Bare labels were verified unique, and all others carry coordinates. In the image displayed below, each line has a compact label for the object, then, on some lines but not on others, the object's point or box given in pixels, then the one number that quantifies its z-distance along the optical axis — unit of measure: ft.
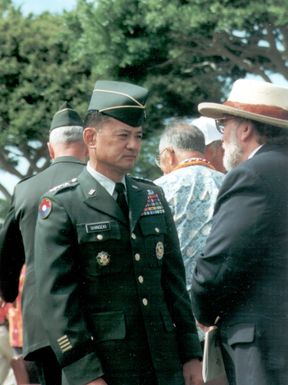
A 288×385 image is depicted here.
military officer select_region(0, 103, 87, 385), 25.79
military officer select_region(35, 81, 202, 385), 21.10
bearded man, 21.07
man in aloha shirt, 28.77
